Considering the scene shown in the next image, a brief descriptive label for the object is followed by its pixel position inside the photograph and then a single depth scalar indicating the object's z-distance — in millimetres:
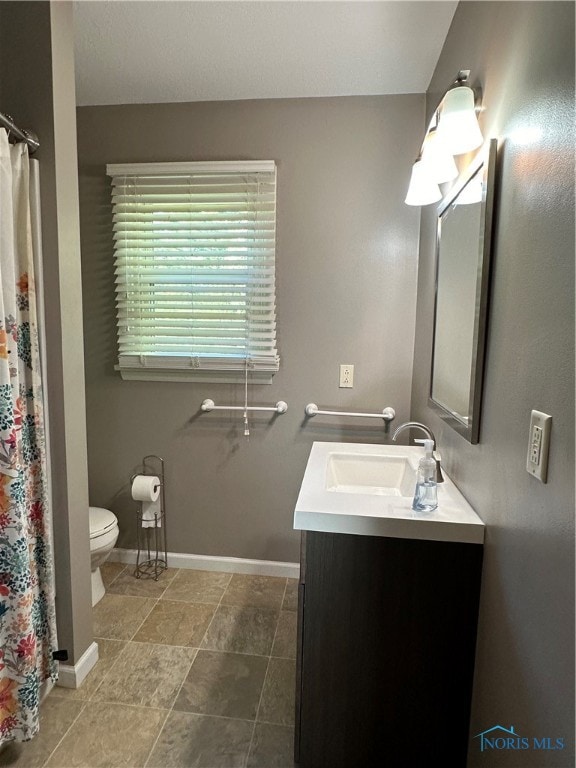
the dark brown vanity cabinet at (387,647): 1156
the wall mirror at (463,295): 1146
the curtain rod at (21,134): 1251
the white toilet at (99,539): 2010
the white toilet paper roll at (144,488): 2307
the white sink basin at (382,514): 1132
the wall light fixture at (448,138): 1201
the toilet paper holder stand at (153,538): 2467
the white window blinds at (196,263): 2221
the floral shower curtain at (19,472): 1256
